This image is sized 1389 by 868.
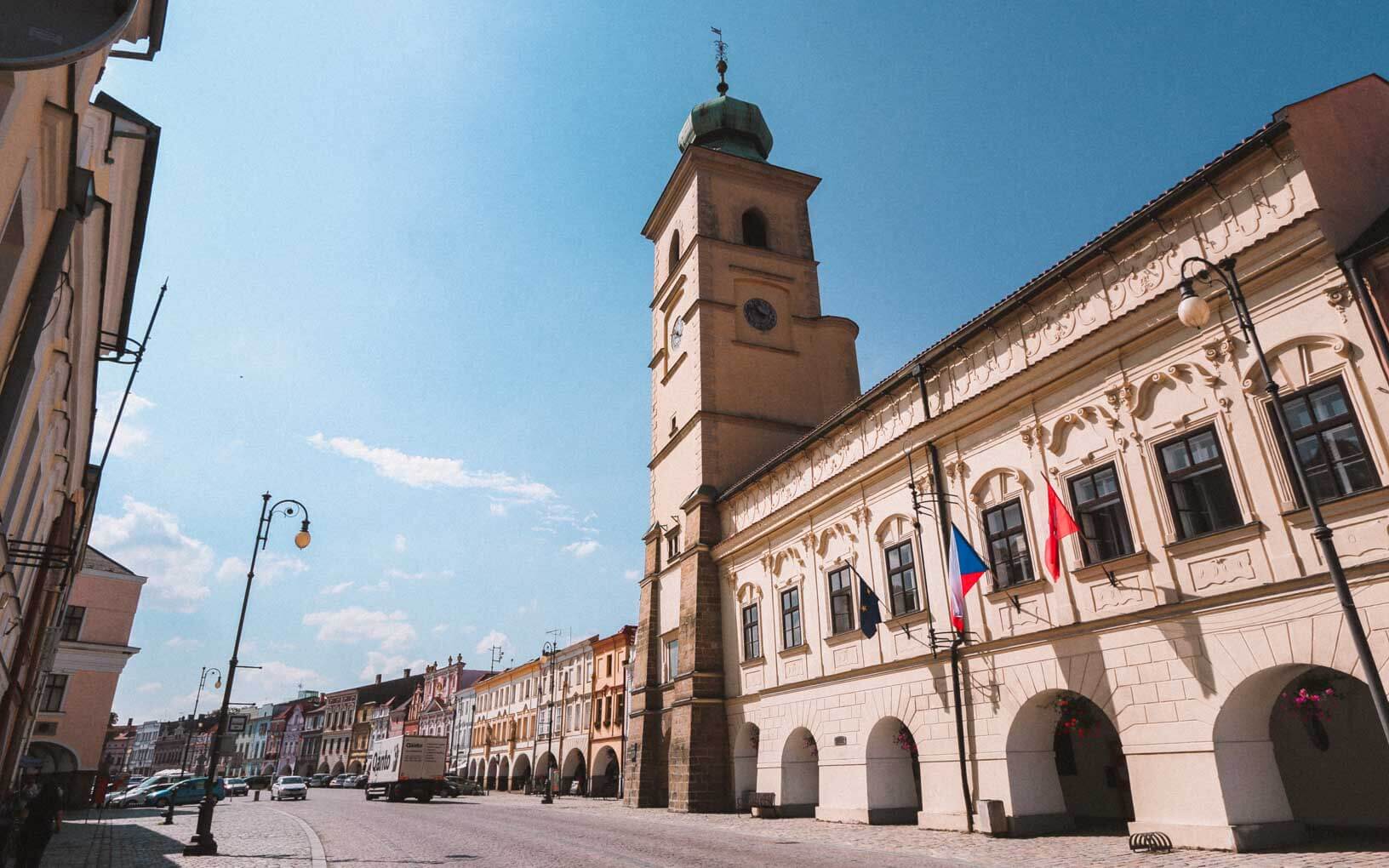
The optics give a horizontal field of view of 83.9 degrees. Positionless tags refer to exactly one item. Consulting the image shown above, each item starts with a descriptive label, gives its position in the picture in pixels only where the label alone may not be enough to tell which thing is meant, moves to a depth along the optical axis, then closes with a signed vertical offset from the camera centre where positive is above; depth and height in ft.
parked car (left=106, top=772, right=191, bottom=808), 126.52 -4.82
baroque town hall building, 38.14 +11.31
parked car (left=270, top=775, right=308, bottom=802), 150.10 -5.29
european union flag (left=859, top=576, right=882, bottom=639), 62.90 +10.22
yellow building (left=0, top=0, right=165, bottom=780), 17.84 +14.73
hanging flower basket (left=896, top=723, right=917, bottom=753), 61.62 +0.24
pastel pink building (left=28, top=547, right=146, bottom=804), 116.67 +13.28
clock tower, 91.50 +49.03
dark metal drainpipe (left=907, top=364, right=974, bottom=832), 52.83 +13.95
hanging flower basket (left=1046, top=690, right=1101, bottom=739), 48.19 +1.54
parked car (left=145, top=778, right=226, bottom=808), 128.85 -4.94
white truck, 127.65 -1.72
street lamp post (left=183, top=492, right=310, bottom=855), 49.34 -2.86
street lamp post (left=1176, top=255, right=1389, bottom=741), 28.55 +9.09
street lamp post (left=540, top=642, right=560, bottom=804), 128.67 +5.21
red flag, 46.78 +12.15
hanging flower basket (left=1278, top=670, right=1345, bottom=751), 37.58 +1.68
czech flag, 52.31 +11.04
